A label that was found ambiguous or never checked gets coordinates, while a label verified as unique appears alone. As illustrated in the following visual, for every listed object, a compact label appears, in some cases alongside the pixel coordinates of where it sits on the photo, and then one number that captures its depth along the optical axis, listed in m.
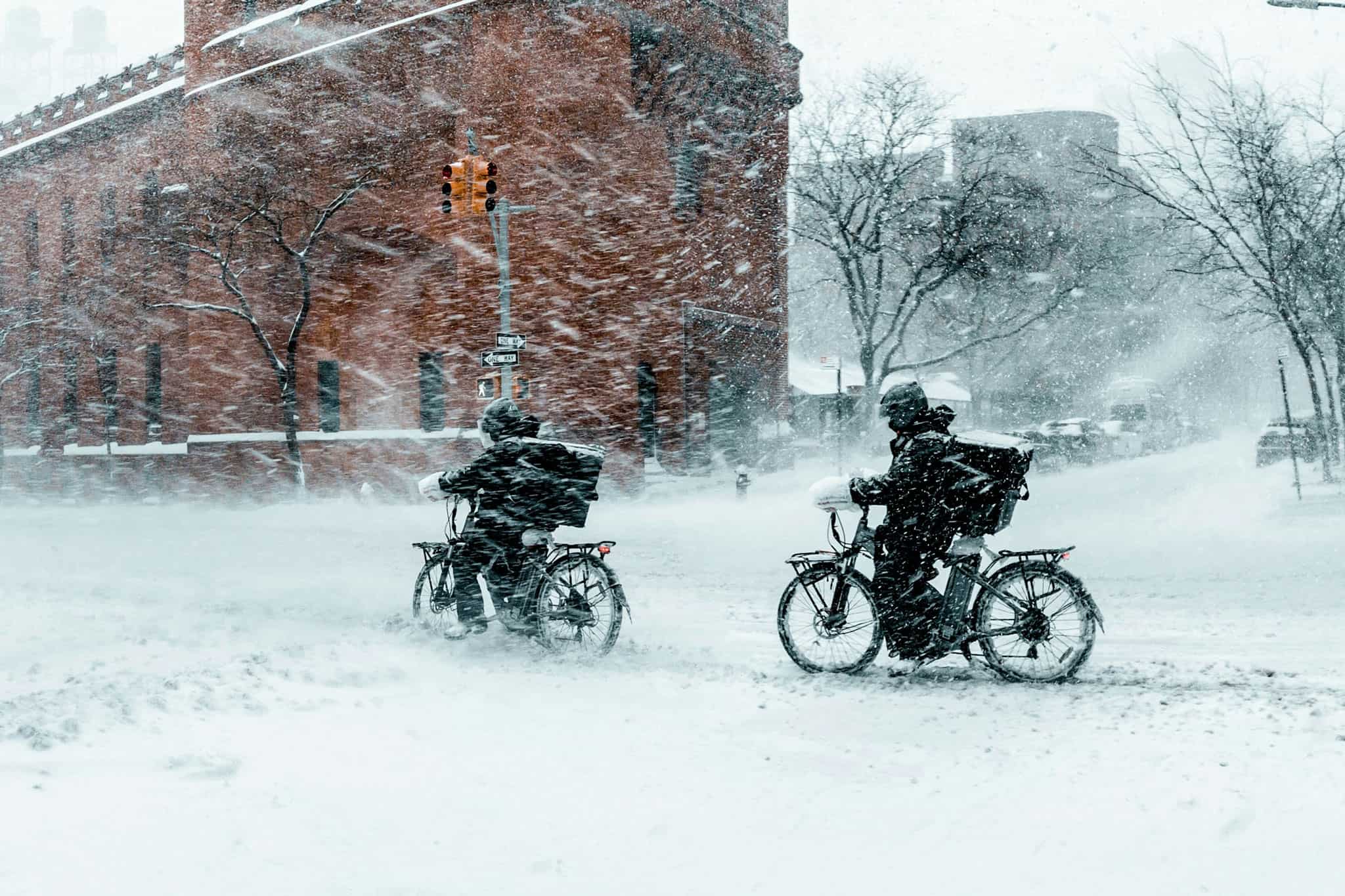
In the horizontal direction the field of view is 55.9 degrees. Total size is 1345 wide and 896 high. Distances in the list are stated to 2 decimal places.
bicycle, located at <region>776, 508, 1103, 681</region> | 6.59
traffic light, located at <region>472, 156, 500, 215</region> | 17.66
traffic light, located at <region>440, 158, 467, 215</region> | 17.59
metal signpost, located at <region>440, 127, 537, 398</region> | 17.64
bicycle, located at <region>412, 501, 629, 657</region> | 7.79
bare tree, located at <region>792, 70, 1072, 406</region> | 32.22
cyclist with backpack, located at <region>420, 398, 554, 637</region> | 7.96
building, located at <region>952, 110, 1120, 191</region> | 34.59
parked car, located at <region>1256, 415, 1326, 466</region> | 27.70
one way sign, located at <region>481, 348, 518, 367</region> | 20.17
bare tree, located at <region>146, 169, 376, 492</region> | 31.44
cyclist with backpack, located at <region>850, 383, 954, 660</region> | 6.75
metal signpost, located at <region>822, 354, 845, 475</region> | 51.91
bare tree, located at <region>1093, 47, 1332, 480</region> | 19.08
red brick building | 28.61
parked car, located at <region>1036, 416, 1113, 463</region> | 35.22
